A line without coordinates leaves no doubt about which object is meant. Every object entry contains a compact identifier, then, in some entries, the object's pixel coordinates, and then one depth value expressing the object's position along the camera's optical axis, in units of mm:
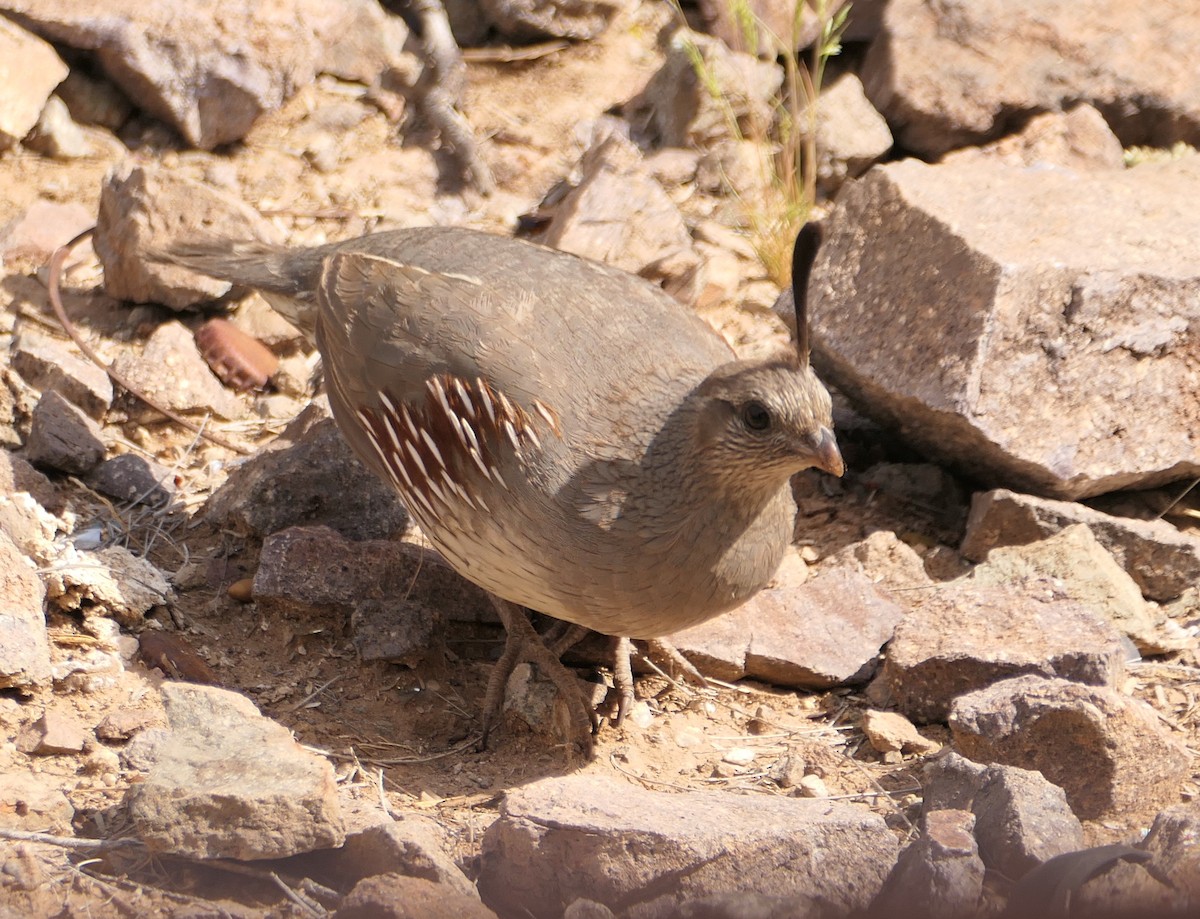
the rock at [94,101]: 14031
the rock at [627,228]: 12711
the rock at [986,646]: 8750
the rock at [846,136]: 14148
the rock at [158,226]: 11898
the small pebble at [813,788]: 8430
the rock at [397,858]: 6754
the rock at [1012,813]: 6883
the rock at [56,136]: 13656
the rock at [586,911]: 6527
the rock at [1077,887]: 6234
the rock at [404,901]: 6363
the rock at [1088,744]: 7832
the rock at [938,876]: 6527
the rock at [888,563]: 10352
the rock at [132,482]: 10891
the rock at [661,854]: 6867
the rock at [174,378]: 11742
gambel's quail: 8148
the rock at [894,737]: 8805
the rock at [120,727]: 8437
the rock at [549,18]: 15391
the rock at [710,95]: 14289
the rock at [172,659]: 9172
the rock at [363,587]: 9586
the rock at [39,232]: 12828
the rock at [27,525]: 9312
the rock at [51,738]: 8172
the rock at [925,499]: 11086
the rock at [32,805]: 7445
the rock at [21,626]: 8414
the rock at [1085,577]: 9641
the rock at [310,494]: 10453
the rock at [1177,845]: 6398
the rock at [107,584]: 9250
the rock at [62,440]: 10703
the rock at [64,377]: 11359
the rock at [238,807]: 6926
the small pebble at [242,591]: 10148
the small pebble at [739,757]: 9023
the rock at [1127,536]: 10055
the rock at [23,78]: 13109
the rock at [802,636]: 9625
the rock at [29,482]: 10039
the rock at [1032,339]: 10070
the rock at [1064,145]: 13773
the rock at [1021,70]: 14187
